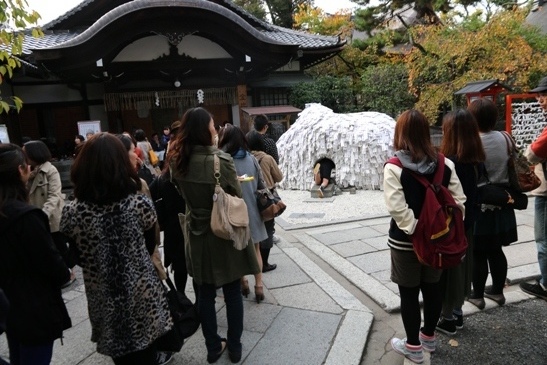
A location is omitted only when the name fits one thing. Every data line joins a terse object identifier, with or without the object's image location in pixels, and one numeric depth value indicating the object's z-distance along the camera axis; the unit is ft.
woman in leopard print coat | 6.39
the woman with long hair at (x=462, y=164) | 9.05
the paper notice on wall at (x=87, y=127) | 32.83
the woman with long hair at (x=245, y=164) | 10.80
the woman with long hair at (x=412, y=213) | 7.88
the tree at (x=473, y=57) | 27.84
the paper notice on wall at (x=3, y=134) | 20.98
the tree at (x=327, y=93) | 41.11
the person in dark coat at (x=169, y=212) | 10.34
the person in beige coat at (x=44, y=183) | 12.40
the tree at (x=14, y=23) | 9.13
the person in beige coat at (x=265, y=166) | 13.37
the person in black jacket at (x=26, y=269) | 6.29
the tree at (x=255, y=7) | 80.12
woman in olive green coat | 8.27
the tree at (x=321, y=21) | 62.03
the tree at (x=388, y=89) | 39.65
